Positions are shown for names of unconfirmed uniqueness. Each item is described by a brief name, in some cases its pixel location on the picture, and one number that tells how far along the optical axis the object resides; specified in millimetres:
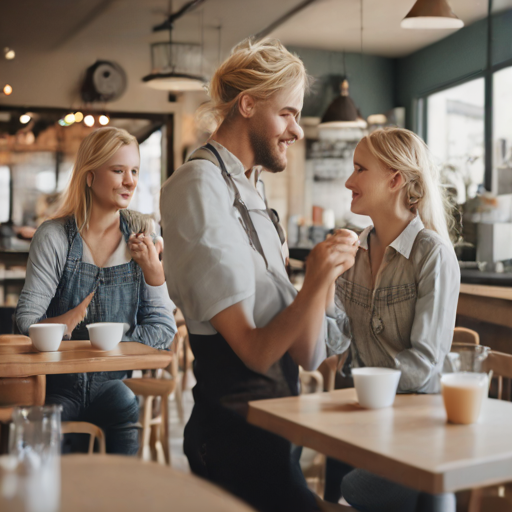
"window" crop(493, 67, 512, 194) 4816
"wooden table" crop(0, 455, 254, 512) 752
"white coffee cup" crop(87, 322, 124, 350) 2127
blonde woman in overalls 2344
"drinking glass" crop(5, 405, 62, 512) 633
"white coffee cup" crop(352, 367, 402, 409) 1354
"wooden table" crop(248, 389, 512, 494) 1025
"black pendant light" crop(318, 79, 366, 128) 6113
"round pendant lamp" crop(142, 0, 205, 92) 5523
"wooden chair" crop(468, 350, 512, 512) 1603
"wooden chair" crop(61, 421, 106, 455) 2135
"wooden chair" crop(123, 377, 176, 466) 3023
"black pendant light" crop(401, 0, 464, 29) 4379
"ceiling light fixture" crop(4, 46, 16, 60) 5066
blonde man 1358
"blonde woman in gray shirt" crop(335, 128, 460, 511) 1705
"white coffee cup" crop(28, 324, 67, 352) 2102
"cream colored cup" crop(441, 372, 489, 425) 1269
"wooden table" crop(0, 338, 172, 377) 1906
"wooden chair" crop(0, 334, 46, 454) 1938
